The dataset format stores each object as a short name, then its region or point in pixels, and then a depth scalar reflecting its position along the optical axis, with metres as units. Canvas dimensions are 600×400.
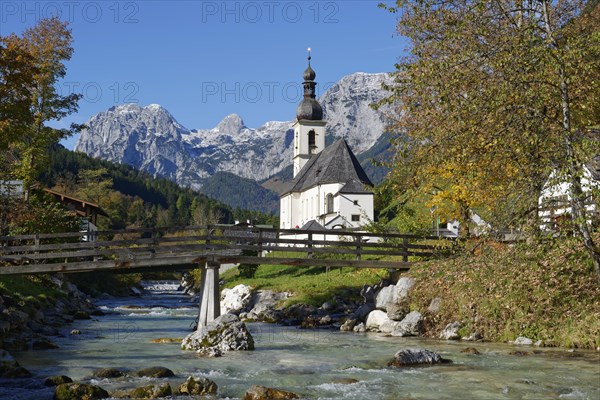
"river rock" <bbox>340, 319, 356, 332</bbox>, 27.22
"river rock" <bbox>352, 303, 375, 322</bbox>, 28.02
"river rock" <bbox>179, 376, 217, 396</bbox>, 13.55
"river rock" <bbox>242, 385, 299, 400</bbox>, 12.83
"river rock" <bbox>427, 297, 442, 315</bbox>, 24.54
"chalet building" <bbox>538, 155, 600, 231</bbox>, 14.52
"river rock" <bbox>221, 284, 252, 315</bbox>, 40.19
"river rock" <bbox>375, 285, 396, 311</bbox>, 27.20
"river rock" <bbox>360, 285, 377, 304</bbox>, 29.77
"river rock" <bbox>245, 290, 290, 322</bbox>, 33.72
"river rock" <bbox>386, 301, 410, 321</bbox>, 26.17
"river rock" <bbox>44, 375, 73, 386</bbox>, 14.24
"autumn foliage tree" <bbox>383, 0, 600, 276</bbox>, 14.88
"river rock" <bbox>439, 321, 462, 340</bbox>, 22.69
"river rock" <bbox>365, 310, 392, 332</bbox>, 26.42
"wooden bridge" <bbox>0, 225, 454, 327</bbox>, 25.02
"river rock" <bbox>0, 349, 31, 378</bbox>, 15.12
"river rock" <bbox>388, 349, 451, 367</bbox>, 17.03
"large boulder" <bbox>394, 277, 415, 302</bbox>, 26.62
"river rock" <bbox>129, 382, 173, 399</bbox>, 13.03
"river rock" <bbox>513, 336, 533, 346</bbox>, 20.16
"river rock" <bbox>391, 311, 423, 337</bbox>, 24.44
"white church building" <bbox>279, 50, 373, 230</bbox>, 78.62
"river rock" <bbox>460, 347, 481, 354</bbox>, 18.80
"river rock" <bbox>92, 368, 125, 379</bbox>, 15.27
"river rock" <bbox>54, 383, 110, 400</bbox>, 12.75
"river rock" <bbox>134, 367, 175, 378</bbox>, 15.45
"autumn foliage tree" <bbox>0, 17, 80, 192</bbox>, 36.16
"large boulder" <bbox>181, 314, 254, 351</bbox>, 20.81
